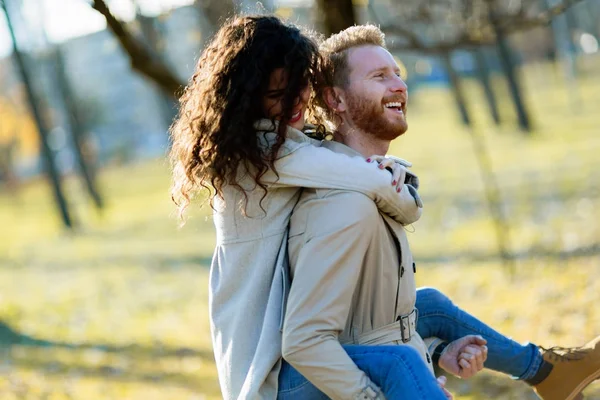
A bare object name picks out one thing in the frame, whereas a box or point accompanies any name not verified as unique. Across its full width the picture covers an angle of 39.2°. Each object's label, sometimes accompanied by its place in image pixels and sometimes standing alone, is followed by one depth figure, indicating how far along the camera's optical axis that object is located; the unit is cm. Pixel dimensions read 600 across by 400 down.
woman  277
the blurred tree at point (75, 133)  2770
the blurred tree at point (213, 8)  1195
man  263
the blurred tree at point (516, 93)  2521
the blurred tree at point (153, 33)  1718
